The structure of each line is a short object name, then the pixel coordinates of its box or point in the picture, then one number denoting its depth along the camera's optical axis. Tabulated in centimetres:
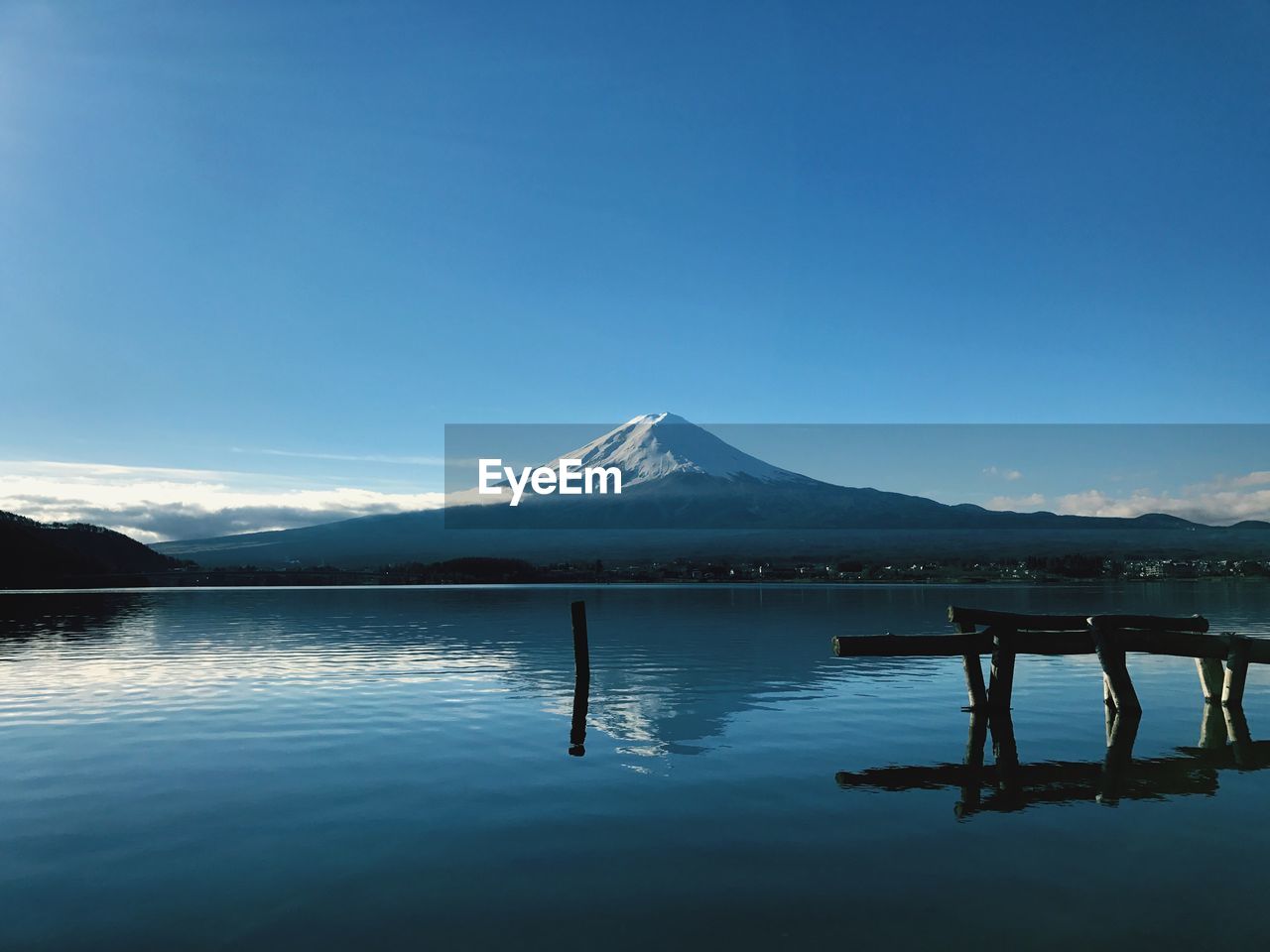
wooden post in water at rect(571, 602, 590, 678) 3219
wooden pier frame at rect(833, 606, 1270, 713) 2311
